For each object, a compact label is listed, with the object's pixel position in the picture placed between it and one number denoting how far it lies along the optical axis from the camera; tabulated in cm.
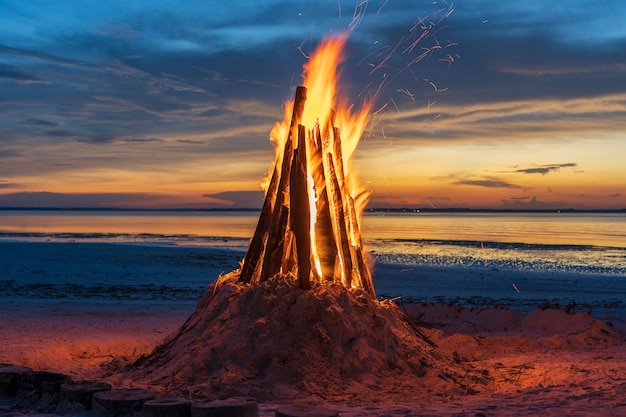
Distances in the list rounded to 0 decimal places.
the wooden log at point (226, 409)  500
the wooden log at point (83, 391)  597
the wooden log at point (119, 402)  549
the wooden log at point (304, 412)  470
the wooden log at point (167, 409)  521
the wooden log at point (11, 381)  642
